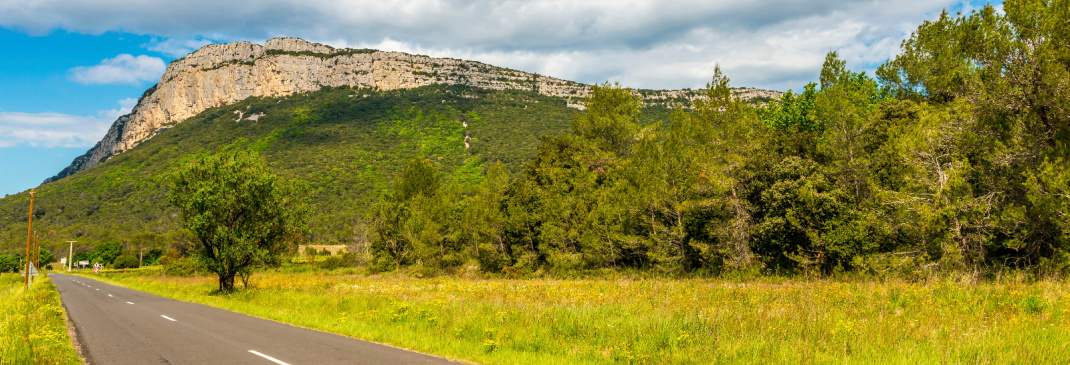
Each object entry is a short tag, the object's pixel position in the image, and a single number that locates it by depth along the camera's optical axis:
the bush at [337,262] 65.25
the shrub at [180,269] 60.06
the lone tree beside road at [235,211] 26.78
